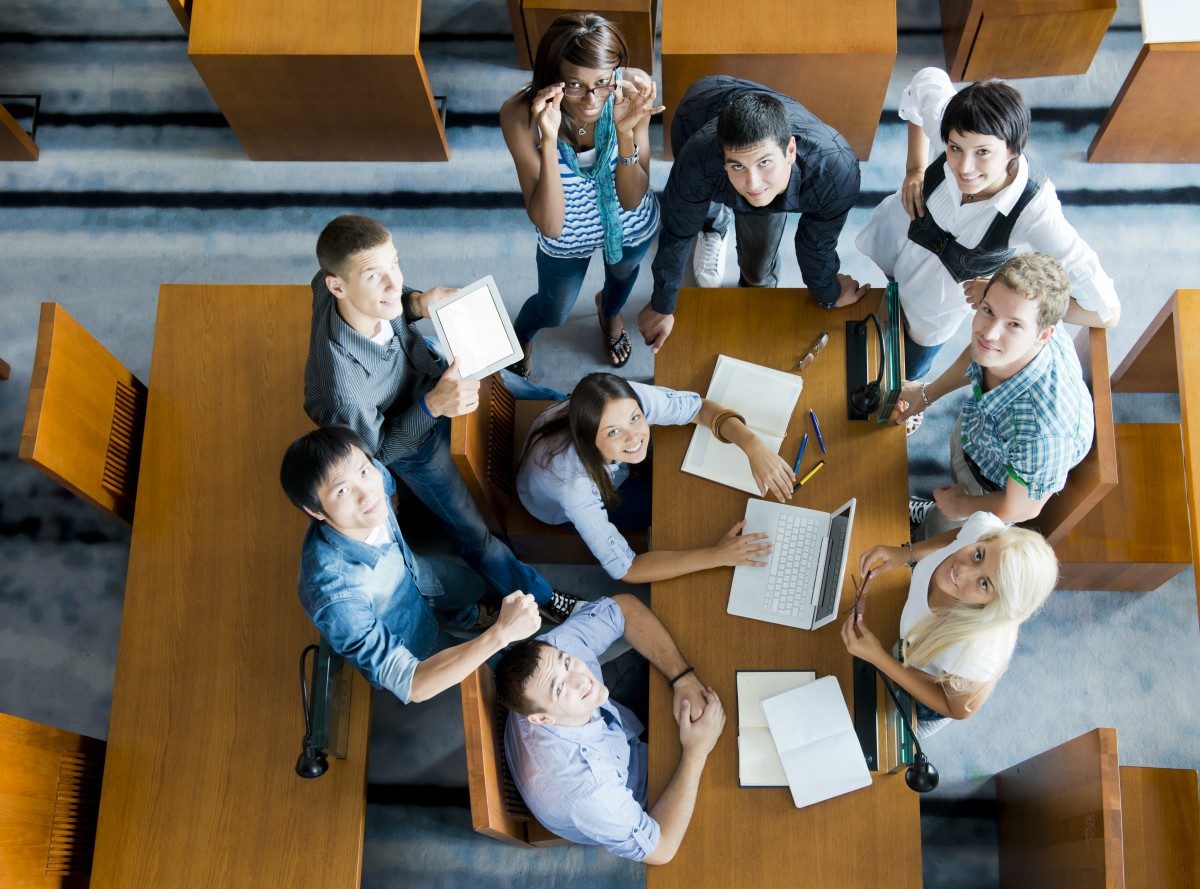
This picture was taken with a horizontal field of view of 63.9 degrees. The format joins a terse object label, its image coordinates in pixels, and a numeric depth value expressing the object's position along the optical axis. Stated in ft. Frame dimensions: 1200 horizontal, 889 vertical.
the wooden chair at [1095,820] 7.01
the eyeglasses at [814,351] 8.75
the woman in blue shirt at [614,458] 8.07
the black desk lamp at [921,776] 6.97
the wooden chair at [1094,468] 7.40
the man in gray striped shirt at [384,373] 7.58
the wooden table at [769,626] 7.40
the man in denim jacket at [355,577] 7.18
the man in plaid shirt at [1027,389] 7.15
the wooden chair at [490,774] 6.94
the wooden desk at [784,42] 11.09
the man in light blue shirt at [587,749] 7.31
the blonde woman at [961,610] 6.79
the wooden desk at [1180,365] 9.00
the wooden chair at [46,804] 7.93
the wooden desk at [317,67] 11.39
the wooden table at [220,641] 8.22
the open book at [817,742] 7.47
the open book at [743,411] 8.55
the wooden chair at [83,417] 8.37
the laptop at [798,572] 7.93
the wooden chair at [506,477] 9.01
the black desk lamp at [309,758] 7.72
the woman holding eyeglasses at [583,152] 8.03
